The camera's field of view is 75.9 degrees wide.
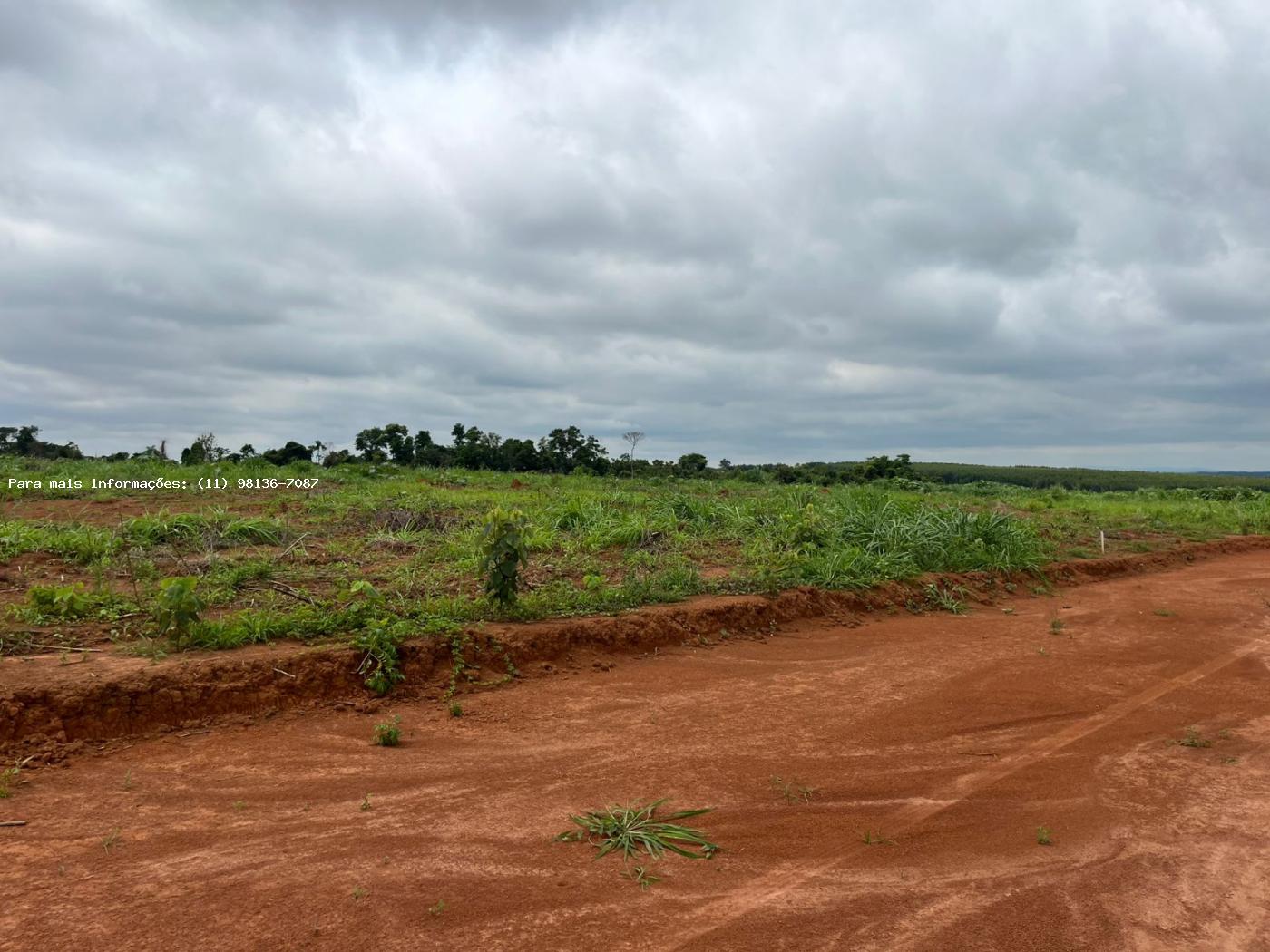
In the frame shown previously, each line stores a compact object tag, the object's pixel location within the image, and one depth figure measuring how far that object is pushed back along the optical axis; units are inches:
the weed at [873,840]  145.8
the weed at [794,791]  164.6
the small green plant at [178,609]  222.4
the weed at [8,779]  161.5
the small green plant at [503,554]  270.7
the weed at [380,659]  228.8
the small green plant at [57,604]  250.7
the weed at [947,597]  377.4
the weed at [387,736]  193.9
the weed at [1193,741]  199.6
